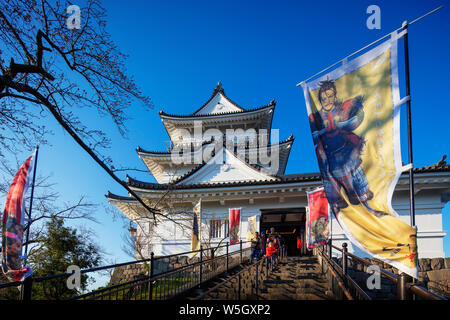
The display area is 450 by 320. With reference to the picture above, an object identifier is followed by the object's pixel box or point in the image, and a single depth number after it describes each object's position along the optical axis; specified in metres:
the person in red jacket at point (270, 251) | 11.82
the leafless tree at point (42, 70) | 5.70
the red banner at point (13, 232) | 6.68
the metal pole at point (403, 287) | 3.12
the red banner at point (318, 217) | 13.04
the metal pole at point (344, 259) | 6.76
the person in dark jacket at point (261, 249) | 13.73
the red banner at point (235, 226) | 16.25
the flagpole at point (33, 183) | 8.09
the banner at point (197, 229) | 14.28
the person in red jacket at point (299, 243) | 17.69
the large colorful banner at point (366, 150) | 3.85
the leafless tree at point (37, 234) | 12.07
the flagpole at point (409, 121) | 3.70
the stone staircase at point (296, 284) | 7.91
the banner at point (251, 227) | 16.55
